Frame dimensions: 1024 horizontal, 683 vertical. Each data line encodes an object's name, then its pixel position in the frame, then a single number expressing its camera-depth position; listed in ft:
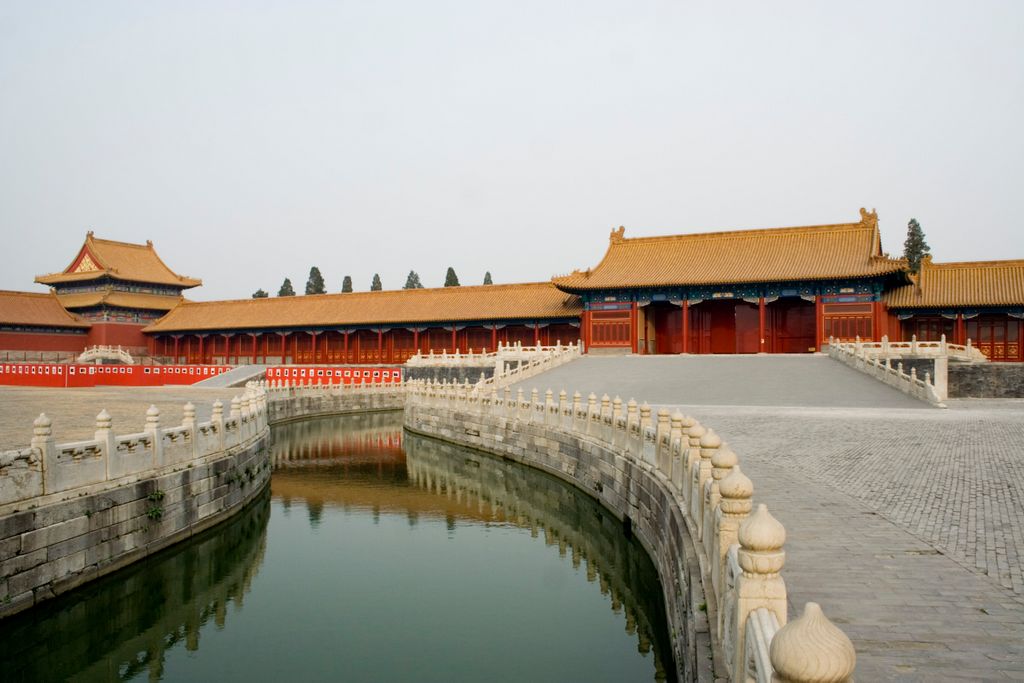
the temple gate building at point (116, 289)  187.93
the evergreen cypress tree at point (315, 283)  248.32
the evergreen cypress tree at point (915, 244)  179.42
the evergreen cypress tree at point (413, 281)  280.92
